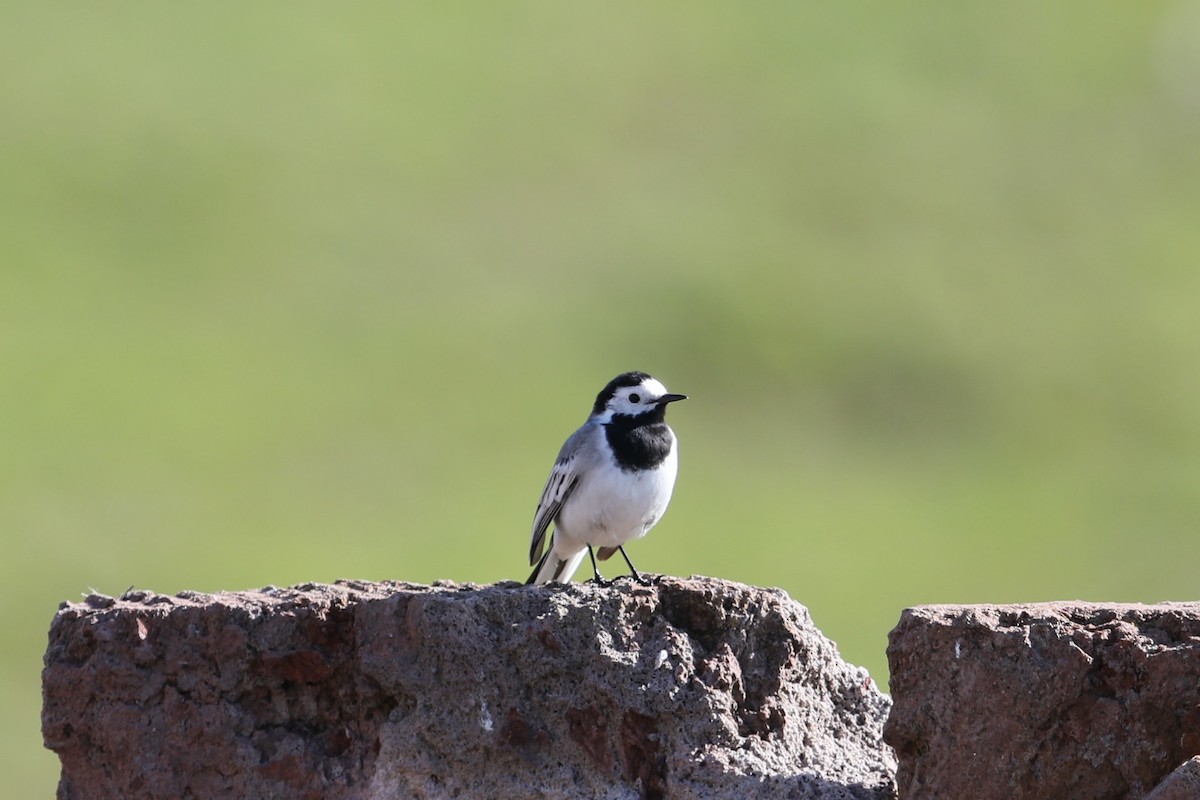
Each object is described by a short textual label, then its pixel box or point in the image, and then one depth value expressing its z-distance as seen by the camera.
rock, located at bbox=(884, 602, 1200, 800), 8.49
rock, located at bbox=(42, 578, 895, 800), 9.47
